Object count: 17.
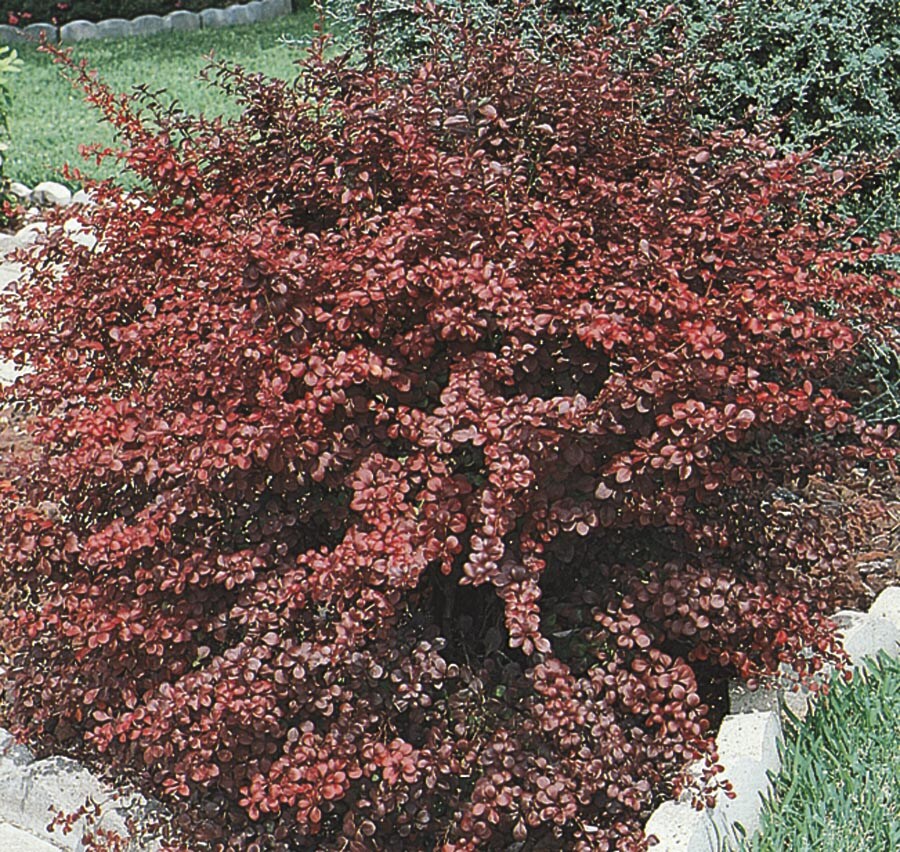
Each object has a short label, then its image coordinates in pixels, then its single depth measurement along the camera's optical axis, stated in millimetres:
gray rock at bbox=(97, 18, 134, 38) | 13281
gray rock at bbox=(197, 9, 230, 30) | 13992
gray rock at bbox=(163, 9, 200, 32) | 13672
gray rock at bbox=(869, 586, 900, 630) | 3158
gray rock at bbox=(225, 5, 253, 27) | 14172
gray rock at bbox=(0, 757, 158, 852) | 2801
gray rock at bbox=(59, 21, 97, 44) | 13148
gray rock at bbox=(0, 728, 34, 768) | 2914
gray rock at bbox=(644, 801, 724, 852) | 2436
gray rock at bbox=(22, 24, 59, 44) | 12958
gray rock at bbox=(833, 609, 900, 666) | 3039
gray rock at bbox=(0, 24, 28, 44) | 12891
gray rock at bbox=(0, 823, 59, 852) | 2830
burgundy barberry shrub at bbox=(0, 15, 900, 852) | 2412
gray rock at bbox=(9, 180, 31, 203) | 7367
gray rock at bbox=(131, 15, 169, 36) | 13367
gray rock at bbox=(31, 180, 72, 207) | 7324
